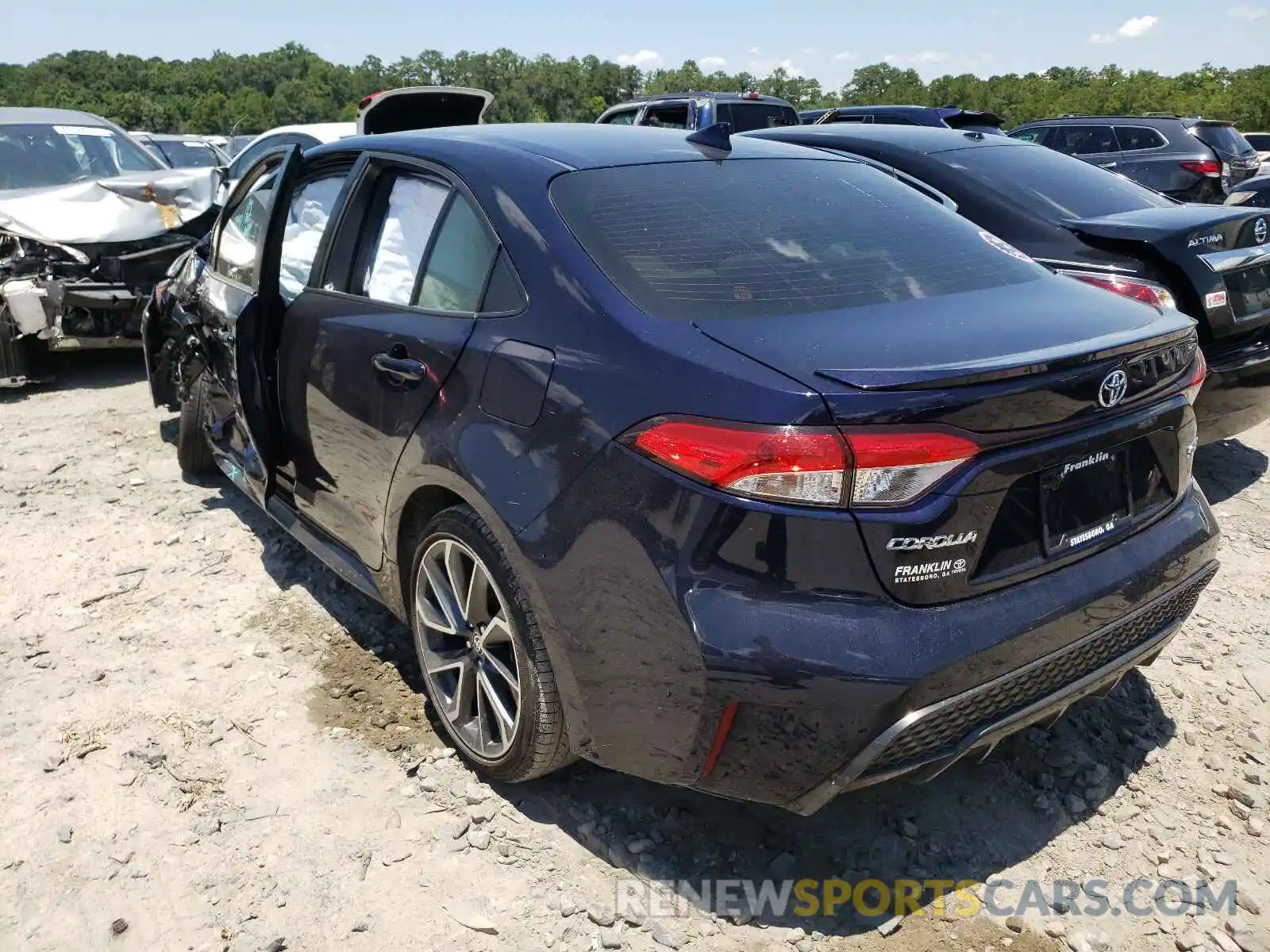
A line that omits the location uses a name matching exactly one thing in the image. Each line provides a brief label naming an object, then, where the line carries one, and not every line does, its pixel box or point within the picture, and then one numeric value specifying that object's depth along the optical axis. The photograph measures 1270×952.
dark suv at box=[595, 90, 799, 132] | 11.40
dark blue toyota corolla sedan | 1.90
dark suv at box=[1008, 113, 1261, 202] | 12.88
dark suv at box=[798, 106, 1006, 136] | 9.52
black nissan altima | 4.18
